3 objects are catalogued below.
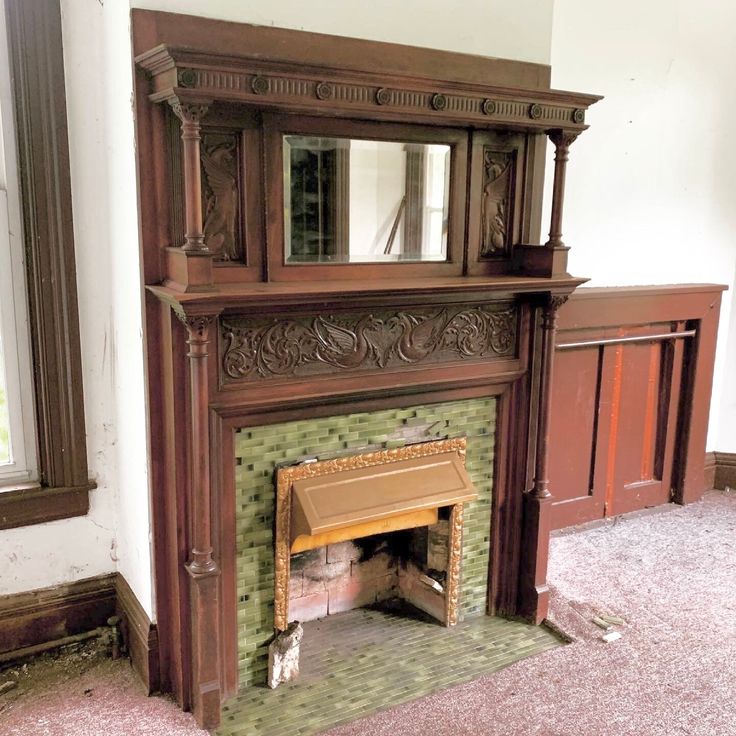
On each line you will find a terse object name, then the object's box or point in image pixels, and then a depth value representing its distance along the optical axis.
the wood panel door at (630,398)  3.09
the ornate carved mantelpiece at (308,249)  1.84
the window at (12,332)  2.09
